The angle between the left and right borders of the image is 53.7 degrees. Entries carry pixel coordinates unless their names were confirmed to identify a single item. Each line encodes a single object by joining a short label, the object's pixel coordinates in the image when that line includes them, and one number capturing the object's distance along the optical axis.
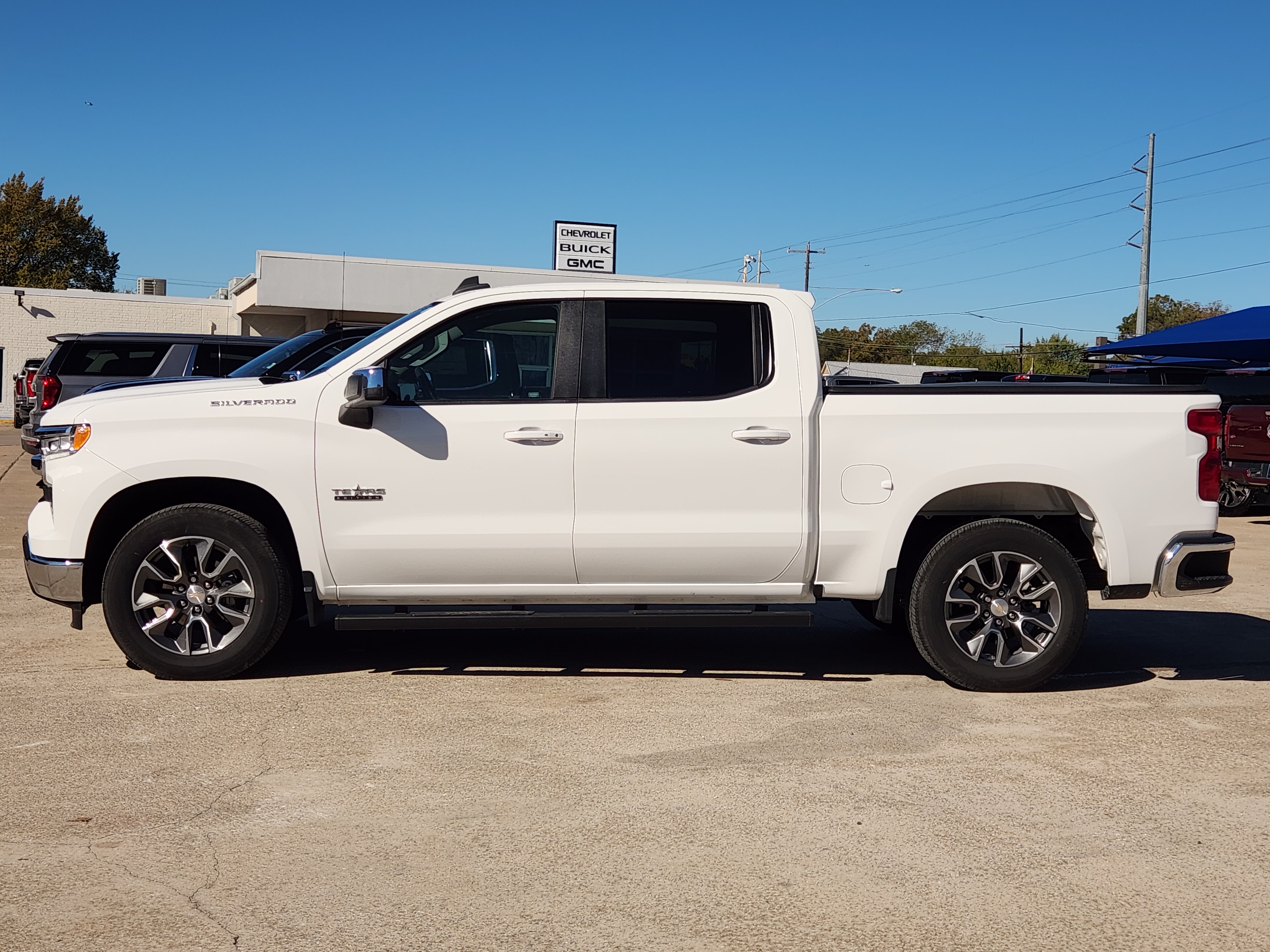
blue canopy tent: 19.77
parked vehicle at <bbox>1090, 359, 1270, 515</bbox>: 15.02
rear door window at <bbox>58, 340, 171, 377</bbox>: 14.77
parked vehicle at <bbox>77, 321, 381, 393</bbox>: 11.31
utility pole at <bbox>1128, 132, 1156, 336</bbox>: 41.06
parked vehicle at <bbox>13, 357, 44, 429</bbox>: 19.02
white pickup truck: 6.23
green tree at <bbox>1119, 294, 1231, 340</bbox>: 82.19
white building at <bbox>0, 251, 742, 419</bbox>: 31.83
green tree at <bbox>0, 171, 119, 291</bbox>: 70.31
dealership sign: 29.92
